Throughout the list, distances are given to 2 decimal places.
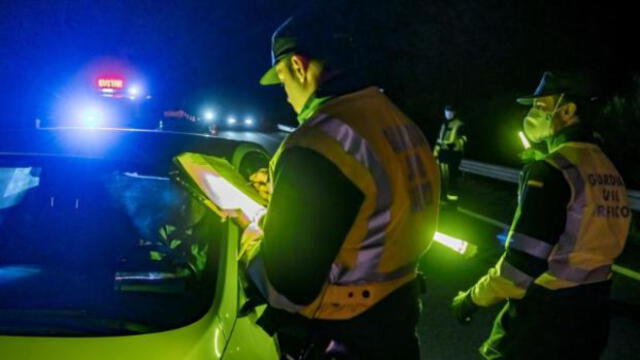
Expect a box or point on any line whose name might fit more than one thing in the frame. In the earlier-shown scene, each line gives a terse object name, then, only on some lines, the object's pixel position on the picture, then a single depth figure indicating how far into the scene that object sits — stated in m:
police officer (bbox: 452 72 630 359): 2.63
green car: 2.18
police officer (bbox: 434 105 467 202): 12.09
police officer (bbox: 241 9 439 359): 1.75
